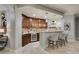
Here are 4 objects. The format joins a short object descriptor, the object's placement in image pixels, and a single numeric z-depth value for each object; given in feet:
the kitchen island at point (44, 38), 8.55
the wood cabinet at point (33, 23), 10.11
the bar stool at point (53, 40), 8.15
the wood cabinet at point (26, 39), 8.98
